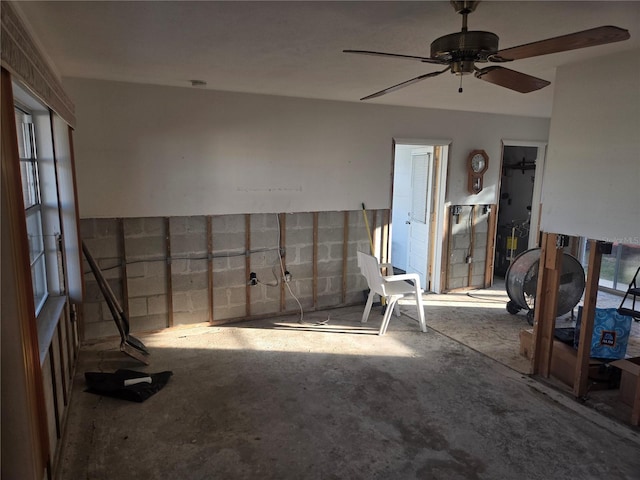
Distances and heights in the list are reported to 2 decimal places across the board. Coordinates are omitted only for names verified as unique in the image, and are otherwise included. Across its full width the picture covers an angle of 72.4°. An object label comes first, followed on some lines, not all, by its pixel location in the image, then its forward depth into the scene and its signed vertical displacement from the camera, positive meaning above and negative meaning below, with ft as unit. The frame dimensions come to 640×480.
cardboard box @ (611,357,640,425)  9.43 -4.61
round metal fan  14.55 -3.59
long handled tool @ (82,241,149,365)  12.42 -4.11
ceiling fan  5.88 +1.87
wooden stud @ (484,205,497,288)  20.10 -3.24
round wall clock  18.95 +0.37
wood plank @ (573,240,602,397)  9.80 -3.31
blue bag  11.10 -3.93
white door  19.26 -1.66
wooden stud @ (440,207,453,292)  19.15 -3.34
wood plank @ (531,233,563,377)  10.89 -3.24
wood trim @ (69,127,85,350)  10.40 -2.00
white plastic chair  14.42 -3.76
